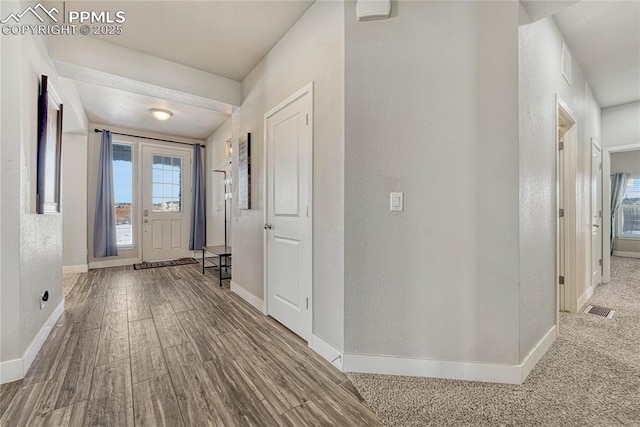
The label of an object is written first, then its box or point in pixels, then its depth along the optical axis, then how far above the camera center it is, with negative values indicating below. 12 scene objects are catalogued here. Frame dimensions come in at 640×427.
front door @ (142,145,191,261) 5.41 +0.23
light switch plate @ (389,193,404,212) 1.77 +0.07
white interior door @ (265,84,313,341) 2.20 +0.01
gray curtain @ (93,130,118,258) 4.84 +0.09
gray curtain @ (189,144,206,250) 5.71 +0.11
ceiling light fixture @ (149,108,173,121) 4.08 +1.52
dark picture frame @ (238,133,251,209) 3.12 +0.50
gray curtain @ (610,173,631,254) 6.04 +0.58
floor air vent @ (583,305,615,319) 2.73 -1.02
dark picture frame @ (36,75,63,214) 2.06 +0.54
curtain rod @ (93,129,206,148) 4.91 +1.51
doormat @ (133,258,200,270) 5.04 -0.98
